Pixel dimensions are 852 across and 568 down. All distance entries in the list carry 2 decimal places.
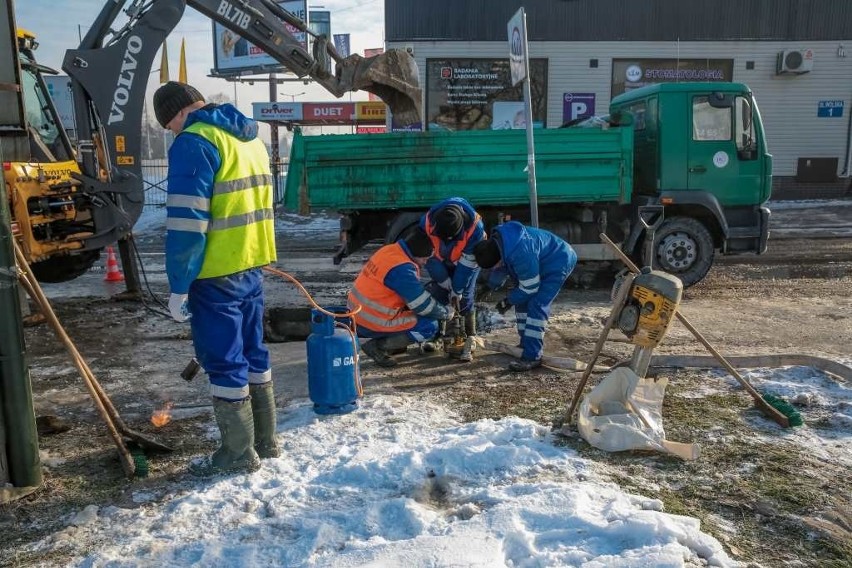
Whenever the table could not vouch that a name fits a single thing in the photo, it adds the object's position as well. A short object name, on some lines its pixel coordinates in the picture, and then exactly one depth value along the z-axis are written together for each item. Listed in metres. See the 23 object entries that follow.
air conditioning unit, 19.64
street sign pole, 7.15
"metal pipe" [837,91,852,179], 20.17
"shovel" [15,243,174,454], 3.67
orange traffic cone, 9.86
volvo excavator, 7.12
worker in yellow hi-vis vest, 3.32
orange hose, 4.49
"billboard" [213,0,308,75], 27.27
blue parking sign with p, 20.06
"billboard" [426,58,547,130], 19.64
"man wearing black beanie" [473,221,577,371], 5.57
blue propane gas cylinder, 4.41
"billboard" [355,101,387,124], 24.63
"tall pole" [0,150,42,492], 3.32
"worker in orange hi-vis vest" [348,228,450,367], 5.37
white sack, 3.85
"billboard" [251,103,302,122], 23.58
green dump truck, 8.73
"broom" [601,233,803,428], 4.26
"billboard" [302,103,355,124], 24.33
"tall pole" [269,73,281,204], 21.33
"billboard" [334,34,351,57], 29.70
